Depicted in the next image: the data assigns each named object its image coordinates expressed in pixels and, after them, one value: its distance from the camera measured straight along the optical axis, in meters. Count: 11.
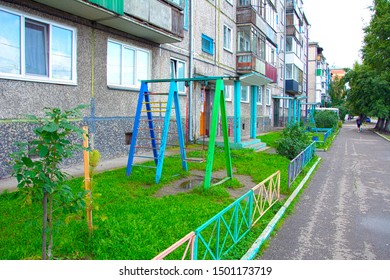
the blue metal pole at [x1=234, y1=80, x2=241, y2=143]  11.97
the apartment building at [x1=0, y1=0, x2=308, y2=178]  7.98
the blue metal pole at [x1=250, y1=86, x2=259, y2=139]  16.70
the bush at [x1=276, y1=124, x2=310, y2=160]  12.36
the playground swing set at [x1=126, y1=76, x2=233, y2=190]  7.40
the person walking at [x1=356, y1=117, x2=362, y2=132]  39.23
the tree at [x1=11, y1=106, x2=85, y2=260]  3.01
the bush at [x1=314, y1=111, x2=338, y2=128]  31.41
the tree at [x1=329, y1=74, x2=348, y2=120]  77.93
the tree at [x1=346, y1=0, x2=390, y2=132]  32.59
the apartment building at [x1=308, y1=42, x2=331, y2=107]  63.44
